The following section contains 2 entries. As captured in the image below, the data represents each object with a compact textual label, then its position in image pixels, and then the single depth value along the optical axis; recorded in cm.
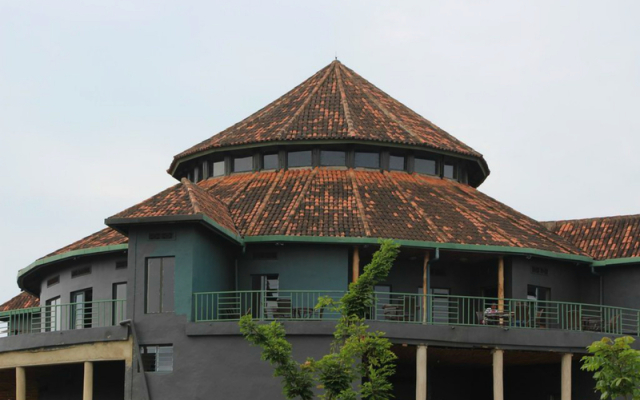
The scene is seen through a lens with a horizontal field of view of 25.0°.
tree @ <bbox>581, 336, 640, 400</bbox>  4062
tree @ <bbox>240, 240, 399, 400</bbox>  4575
